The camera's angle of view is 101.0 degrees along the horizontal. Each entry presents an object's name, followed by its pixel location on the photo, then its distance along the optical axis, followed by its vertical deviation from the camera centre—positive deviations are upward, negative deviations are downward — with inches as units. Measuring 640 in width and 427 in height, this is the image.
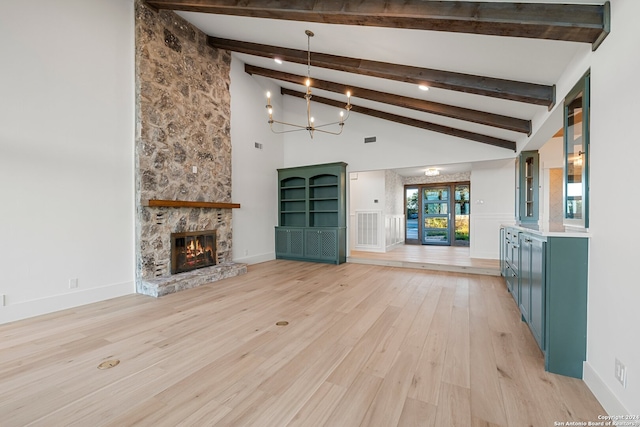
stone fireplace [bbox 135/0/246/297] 159.0 +41.7
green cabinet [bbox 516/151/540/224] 181.3 +17.3
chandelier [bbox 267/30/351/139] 141.3 +94.1
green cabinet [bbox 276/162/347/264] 250.5 -3.4
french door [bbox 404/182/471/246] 355.3 -4.6
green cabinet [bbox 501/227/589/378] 75.8 -26.4
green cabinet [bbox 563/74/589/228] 80.2 +19.0
